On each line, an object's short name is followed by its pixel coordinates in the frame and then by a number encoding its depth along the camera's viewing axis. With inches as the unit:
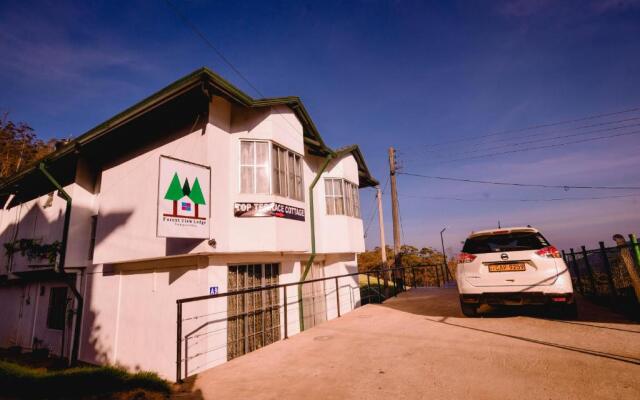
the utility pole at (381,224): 662.5
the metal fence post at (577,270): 406.6
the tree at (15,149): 999.6
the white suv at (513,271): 235.6
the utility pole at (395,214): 659.4
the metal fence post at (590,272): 353.7
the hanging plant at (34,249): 470.5
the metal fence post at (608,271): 298.5
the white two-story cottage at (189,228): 301.6
